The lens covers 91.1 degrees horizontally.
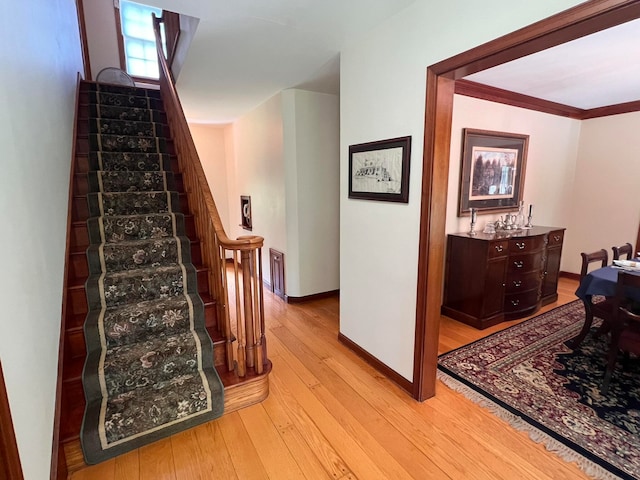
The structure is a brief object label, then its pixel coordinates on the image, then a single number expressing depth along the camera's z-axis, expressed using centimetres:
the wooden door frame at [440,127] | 123
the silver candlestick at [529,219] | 368
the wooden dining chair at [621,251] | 288
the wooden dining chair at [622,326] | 194
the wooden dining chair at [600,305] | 240
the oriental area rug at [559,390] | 169
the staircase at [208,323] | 175
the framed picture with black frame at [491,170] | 334
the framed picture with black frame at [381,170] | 204
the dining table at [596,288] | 229
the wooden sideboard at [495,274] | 306
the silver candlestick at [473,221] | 339
